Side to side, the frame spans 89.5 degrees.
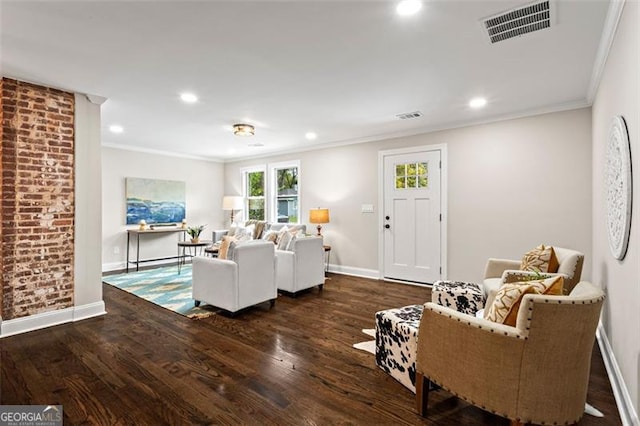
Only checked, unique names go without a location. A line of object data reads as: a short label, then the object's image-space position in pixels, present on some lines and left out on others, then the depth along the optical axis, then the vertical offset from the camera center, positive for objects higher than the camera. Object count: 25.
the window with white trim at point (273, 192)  6.74 +0.44
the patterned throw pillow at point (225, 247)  3.61 -0.41
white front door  4.88 -0.07
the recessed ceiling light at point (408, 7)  1.97 +1.29
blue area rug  3.80 -1.12
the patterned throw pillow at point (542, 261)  2.88 -0.44
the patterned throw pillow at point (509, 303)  1.58 -0.45
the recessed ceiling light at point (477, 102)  3.70 +1.30
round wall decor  1.87 +0.16
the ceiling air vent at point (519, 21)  2.05 +1.30
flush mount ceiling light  4.74 +1.22
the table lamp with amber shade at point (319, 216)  5.70 -0.07
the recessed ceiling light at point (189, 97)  3.55 +1.29
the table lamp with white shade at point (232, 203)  7.30 +0.20
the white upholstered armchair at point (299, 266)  4.31 -0.74
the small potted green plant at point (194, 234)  5.74 -0.40
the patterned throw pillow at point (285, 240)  4.49 -0.39
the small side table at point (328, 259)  6.03 -0.88
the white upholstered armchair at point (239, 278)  3.48 -0.75
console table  6.10 -0.42
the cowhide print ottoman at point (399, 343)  2.04 -0.88
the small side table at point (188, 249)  5.67 -0.86
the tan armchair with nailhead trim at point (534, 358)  1.44 -0.68
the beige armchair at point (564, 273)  2.59 -0.49
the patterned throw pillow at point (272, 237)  4.75 -0.37
